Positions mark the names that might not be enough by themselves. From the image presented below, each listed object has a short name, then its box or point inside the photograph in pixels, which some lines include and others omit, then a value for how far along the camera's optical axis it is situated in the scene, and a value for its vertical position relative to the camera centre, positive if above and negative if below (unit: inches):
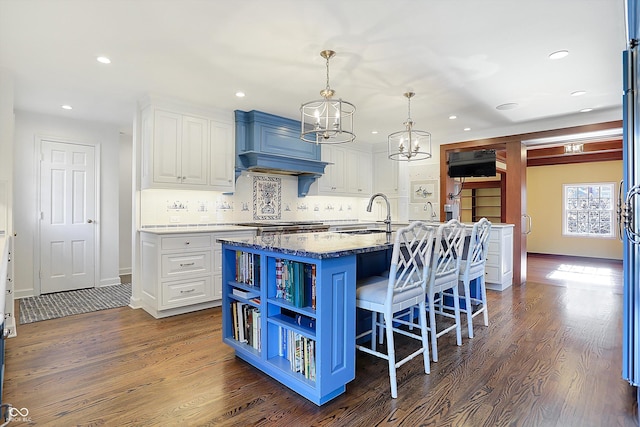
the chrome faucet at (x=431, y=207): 236.8 +3.5
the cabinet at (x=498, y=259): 186.2 -25.5
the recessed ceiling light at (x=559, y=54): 111.1 +52.3
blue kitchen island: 74.5 -22.9
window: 293.1 +2.5
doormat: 141.6 -41.6
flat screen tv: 222.7 +32.6
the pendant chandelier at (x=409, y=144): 140.6 +46.3
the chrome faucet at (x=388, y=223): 123.8 -3.6
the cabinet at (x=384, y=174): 251.1 +29.1
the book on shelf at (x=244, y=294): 93.6 -22.7
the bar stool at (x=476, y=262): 114.2 -17.5
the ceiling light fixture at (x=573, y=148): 231.0 +44.1
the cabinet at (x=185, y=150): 149.1 +29.3
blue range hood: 176.4 +36.3
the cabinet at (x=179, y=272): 137.9 -24.8
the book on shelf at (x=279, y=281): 85.7 -17.1
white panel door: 178.7 -1.6
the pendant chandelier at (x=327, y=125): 102.5 +27.9
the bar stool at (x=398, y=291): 79.1 -19.3
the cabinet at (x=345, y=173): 231.8 +29.0
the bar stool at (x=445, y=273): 93.7 -17.7
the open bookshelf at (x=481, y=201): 353.7 +12.9
